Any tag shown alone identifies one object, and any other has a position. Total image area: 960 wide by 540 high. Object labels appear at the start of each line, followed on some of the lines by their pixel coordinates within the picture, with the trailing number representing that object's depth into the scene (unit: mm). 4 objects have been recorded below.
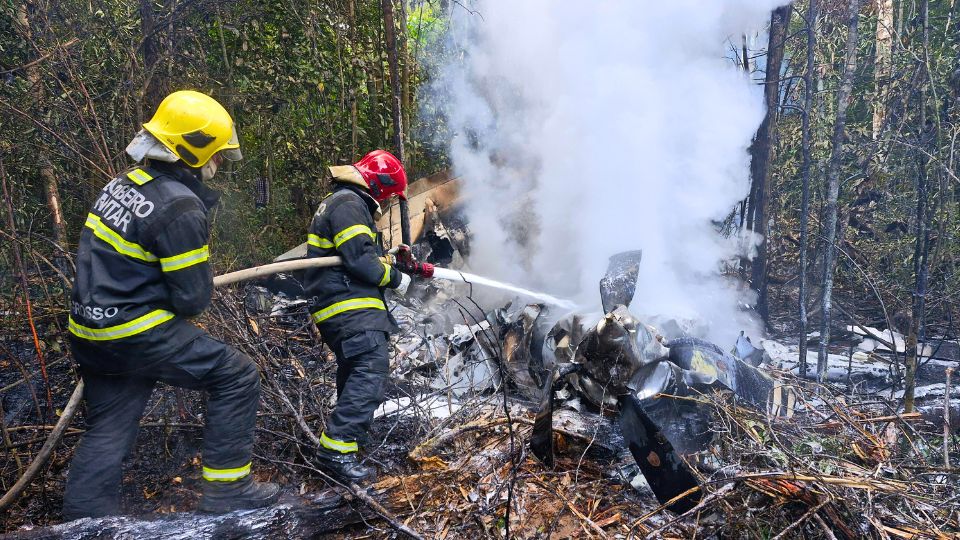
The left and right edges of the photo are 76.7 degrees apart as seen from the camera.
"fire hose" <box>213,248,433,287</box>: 2973
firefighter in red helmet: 3236
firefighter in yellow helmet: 2465
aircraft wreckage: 2867
